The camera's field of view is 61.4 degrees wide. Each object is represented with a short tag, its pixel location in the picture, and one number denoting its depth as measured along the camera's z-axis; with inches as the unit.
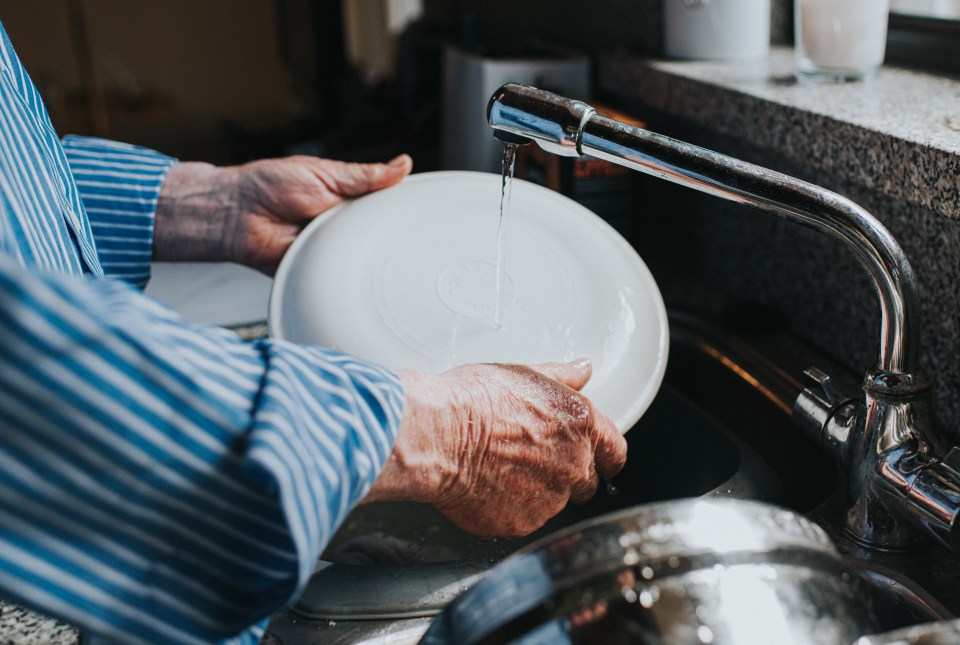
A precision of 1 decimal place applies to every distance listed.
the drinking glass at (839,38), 36.1
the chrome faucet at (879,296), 21.6
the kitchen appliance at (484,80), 53.9
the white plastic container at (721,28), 44.9
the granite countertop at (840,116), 27.0
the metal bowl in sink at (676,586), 13.2
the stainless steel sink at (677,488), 22.9
